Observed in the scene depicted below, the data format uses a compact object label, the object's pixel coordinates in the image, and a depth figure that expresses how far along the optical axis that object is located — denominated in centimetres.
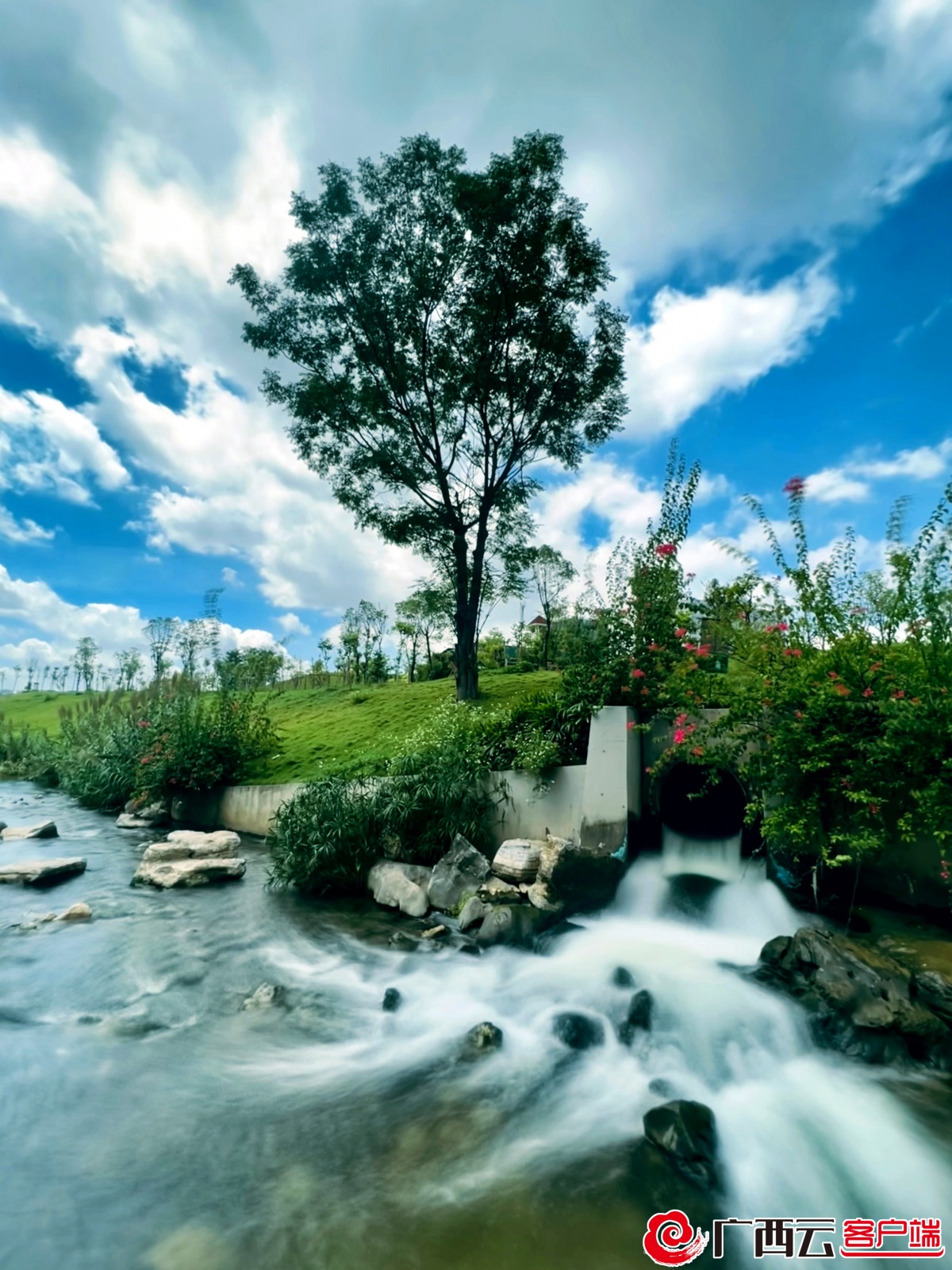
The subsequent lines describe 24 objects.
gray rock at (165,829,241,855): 1109
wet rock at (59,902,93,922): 798
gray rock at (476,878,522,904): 766
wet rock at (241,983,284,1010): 575
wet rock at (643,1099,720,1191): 347
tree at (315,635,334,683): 3350
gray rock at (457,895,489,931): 737
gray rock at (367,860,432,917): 813
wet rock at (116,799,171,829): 1445
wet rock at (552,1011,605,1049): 492
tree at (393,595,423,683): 3055
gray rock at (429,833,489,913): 803
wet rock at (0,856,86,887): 962
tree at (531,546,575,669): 2809
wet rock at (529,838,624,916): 755
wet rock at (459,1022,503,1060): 485
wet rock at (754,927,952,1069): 461
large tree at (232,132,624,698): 1478
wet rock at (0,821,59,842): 1248
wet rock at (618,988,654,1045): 493
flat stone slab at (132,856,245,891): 959
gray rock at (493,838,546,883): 805
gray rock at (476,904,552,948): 681
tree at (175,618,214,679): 2536
